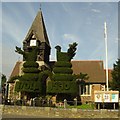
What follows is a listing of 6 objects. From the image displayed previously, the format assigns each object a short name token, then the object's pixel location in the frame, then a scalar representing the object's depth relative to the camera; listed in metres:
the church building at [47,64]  37.84
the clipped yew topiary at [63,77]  32.47
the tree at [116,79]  33.49
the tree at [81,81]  33.50
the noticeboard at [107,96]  27.47
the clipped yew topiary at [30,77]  33.10
